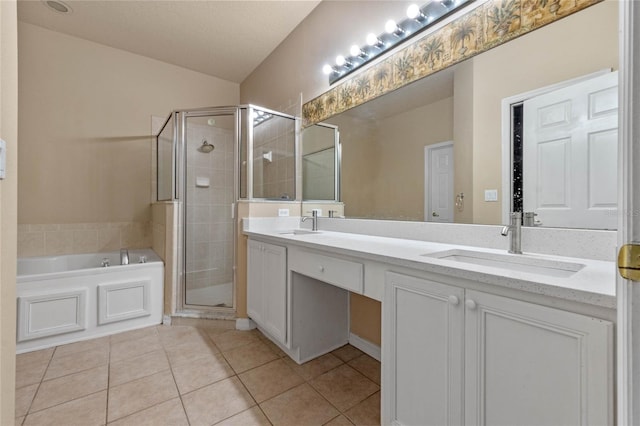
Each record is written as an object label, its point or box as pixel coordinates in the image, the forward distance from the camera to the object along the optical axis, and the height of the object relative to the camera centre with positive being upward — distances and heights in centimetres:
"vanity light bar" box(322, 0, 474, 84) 153 +109
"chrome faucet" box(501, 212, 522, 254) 118 -8
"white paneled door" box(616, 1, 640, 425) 46 +2
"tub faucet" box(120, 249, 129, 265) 258 -41
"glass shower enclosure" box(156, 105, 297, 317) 250 +30
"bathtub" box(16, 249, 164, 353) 203 -69
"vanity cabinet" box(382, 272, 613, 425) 68 -42
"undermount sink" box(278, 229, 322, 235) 224 -16
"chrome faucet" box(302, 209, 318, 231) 236 -5
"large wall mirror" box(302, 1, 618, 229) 106 +39
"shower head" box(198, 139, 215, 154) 279 +64
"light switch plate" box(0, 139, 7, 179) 82 +15
